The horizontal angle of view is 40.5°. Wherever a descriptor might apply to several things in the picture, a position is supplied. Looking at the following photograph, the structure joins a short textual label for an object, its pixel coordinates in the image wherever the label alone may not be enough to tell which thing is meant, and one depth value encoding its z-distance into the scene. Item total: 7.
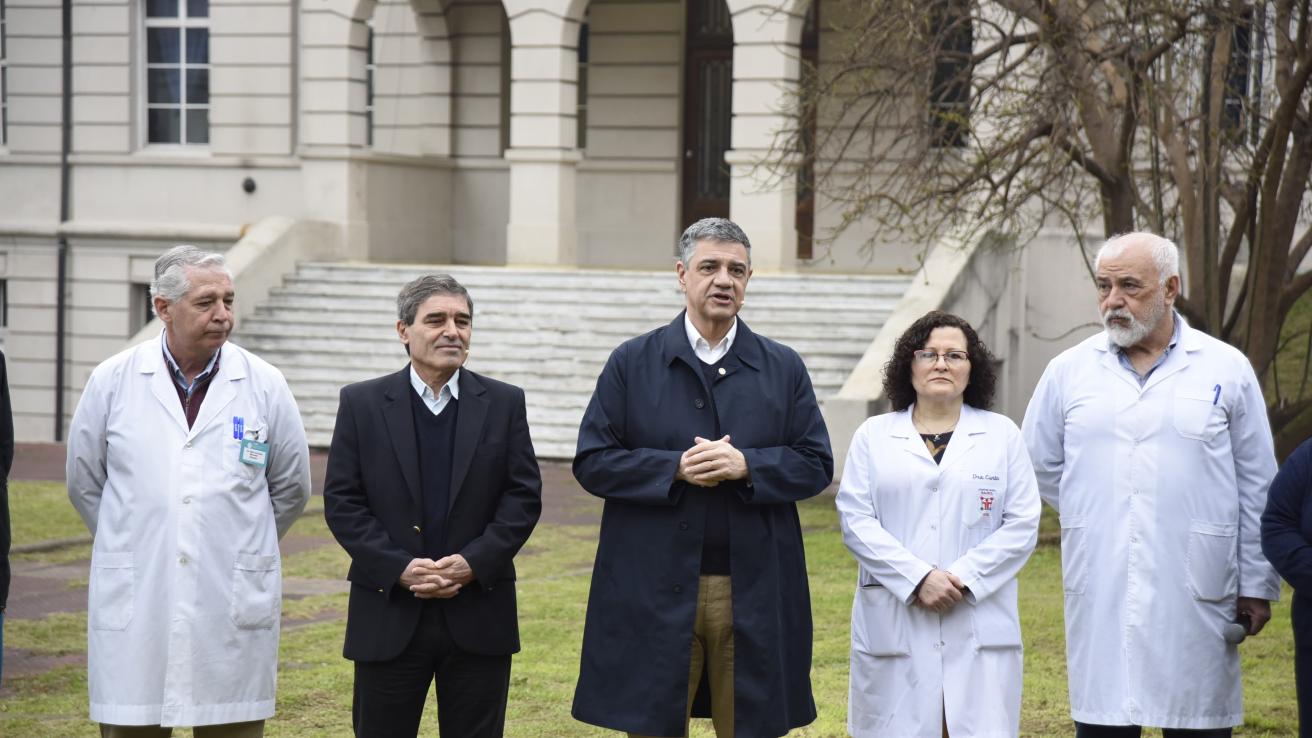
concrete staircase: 18.56
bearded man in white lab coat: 5.80
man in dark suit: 5.57
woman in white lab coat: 5.62
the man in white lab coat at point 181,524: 5.66
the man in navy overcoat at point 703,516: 5.52
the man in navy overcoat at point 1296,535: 5.46
